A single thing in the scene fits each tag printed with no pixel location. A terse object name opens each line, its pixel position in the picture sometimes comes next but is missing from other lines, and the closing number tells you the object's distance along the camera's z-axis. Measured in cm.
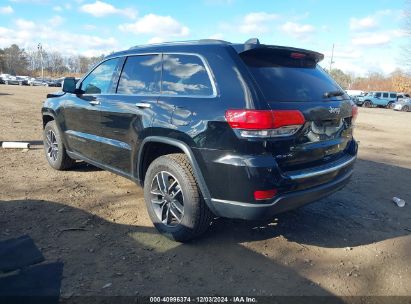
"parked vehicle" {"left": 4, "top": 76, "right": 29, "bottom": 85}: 5981
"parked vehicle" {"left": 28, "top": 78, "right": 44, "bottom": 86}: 6294
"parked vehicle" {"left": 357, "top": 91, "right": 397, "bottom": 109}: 3669
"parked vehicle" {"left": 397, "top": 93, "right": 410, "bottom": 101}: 3634
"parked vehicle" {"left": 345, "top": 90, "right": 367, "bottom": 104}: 3909
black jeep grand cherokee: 304
